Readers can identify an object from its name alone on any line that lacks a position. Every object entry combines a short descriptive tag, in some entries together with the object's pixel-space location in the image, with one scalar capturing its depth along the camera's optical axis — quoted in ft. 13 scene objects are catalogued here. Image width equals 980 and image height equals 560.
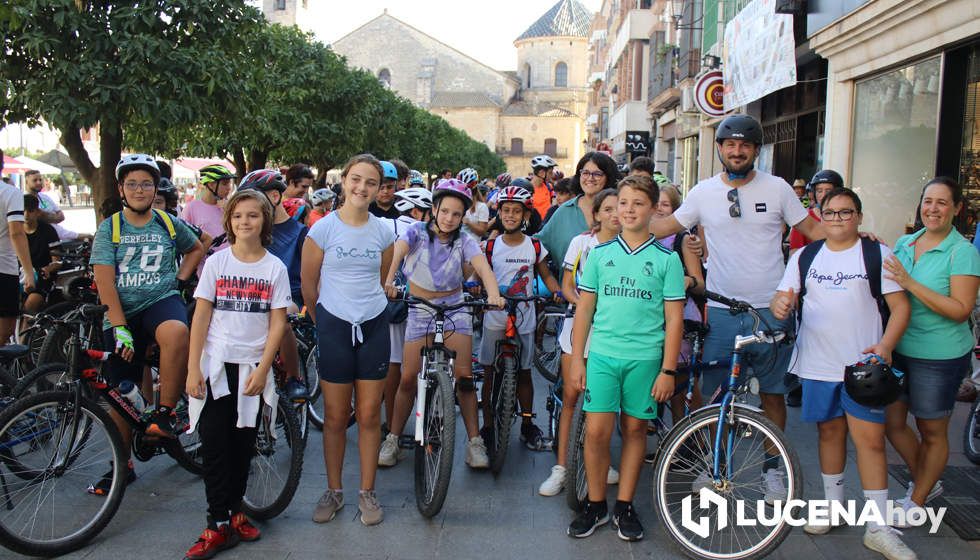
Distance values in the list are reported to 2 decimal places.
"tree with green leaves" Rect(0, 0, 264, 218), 24.52
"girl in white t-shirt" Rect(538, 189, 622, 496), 16.92
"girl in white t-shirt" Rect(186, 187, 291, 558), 13.76
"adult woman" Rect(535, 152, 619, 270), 20.13
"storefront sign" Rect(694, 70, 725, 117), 55.26
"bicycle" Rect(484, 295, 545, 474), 17.78
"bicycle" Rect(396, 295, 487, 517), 15.10
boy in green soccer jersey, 13.94
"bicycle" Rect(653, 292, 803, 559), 13.62
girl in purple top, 17.52
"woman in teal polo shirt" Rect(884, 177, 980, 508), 14.29
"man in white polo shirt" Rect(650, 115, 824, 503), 15.97
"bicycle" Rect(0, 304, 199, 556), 13.53
